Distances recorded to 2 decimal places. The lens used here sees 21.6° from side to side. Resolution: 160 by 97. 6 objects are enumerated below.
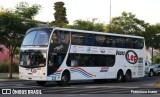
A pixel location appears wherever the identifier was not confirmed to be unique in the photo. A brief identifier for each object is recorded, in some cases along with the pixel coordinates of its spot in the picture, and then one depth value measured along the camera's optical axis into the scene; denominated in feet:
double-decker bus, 86.02
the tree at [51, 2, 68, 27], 260.25
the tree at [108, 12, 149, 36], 173.78
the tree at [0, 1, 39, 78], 112.98
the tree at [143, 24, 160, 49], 180.34
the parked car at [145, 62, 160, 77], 150.18
